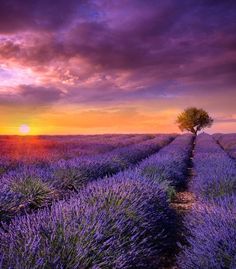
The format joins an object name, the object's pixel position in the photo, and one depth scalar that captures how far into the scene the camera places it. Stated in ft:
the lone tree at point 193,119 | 90.01
